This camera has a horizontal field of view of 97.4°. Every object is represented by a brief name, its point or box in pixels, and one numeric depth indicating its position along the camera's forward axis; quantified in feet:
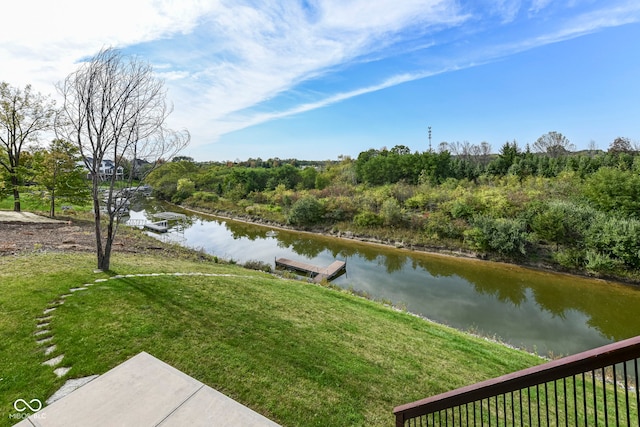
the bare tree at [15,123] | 44.16
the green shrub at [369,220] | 67.41
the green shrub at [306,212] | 73.79
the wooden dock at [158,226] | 64.84
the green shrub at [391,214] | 65.31
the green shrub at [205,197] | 109.60
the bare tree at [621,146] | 83.41
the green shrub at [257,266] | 42.14
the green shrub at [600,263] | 39.52
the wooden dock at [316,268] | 42.14
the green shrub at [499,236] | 47.29
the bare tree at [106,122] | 18.62
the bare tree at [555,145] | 99.76
